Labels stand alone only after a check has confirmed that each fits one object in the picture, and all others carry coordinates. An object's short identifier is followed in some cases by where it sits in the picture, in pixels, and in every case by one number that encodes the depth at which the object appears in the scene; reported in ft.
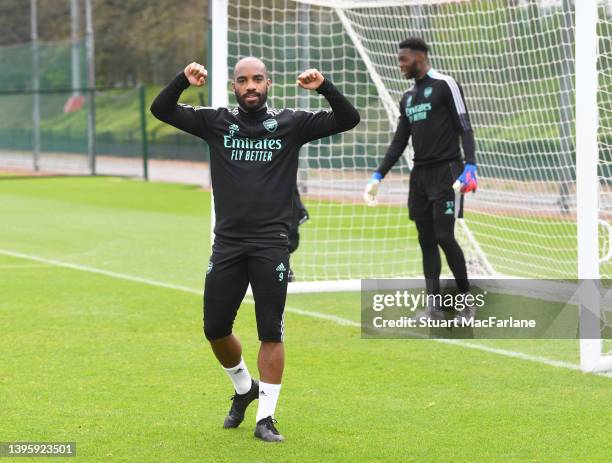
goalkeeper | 59.93
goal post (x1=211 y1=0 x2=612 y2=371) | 77.61
